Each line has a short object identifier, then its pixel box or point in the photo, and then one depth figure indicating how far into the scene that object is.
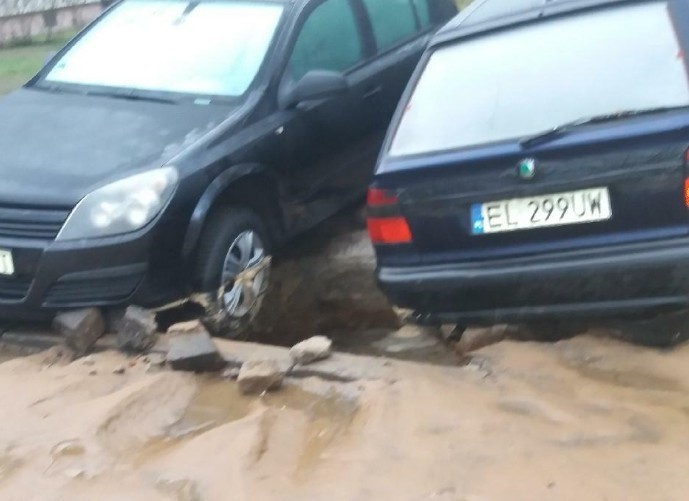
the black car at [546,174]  3.83
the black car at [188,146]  4.73
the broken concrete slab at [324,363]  4.37
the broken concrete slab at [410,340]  4.87
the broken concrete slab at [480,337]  4.58
